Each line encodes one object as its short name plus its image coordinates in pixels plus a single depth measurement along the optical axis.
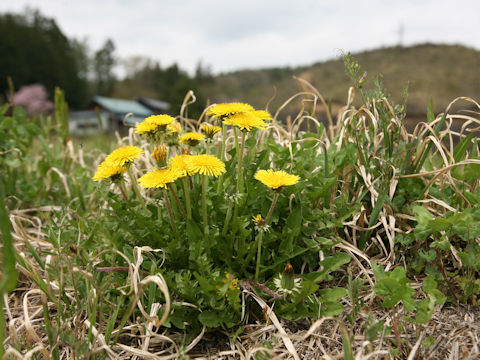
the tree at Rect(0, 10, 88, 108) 30.43
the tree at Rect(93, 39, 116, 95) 48.35
